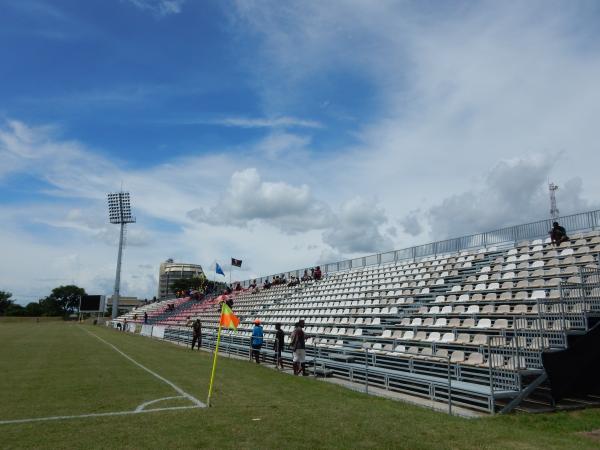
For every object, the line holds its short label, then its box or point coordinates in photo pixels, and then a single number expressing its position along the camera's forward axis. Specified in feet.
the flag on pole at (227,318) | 31.07
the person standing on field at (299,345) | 45.01
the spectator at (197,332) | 77.56
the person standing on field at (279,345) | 50.98
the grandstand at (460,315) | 30.45
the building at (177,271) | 618.03
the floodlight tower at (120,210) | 242.58
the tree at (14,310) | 349.41
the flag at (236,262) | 123.15
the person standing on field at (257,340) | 56.34
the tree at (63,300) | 403.95
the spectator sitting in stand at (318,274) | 103.64
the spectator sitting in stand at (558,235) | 52.95
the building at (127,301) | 502.38
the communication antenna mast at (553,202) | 74.28
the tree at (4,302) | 355.15
